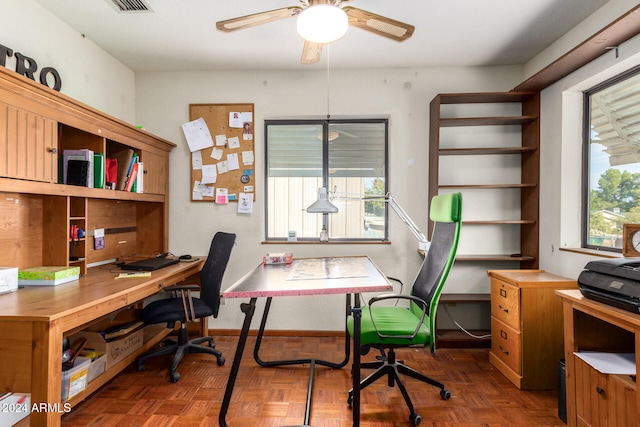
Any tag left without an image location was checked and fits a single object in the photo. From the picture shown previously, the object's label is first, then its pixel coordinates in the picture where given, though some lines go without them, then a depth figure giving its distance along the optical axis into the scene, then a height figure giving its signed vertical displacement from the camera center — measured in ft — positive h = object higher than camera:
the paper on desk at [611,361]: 5.08 -2.31
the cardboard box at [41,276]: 6.51 -1.24
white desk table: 5.79 -1.29
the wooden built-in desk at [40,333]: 4.82 -1.77
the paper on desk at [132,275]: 7.77 -1.43
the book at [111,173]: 8.43 +1.04
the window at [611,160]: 7.29 +1.32
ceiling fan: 5.68 +3.47
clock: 5.93 -0.41
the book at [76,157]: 7.30 +1.24
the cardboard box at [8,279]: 5.86 -1.17
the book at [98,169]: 7.76 +1.05
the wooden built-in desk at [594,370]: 4.84 -2.46
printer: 4.73 -1.00
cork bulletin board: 11.00 +2.06
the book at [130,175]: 8.89 +1.04
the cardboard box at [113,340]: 7.43 -2.96
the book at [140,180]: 9.30 +0.95
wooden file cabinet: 7.59 -2.64
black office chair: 8.12 -2.32
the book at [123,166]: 8.81 +1.27
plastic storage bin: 6.24 -3.17
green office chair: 6.37 -2.19
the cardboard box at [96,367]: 6.98 -3.28
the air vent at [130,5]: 7.36 +4.68
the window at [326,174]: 11.25 +1.39
